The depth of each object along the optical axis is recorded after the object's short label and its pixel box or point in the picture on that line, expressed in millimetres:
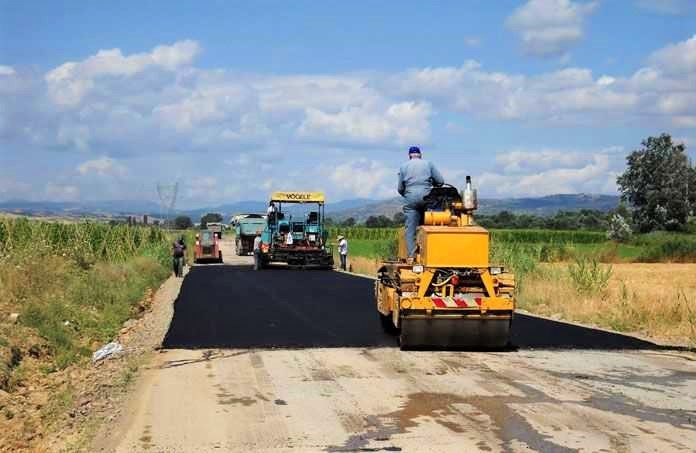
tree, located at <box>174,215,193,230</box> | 117625
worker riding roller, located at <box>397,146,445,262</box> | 12656
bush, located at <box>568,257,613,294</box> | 20547
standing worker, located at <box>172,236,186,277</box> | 31812
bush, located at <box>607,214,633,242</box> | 73250
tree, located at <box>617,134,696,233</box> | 72812
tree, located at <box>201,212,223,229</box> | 147000
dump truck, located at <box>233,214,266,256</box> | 59281
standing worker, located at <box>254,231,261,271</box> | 36875
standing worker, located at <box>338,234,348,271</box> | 37544
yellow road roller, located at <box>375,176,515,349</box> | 11625
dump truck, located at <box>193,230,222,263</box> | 47438
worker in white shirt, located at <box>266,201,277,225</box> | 36969
